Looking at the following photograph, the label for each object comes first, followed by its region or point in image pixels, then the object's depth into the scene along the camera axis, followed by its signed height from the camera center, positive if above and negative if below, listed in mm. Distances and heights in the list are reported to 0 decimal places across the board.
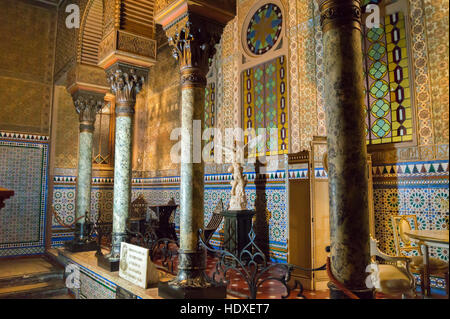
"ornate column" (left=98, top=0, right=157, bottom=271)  5996 +2287
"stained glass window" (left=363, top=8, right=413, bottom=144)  5184 +1704
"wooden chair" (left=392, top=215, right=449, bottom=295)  4129 -801
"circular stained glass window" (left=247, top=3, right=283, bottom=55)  7445 +3648
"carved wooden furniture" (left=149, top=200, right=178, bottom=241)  8617 -831
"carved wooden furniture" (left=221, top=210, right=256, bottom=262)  6648 -773
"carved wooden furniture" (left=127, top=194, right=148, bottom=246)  9777 -623
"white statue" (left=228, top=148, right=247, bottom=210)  6918 +15
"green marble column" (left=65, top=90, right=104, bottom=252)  7934 +715
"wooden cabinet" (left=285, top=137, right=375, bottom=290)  5121 -430
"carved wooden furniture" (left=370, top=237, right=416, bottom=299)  3545 -941
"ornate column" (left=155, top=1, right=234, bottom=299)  4145 +899
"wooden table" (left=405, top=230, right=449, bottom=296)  3308 -501
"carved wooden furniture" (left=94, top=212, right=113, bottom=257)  6656 -1134
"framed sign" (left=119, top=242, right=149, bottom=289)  4672 -1066
